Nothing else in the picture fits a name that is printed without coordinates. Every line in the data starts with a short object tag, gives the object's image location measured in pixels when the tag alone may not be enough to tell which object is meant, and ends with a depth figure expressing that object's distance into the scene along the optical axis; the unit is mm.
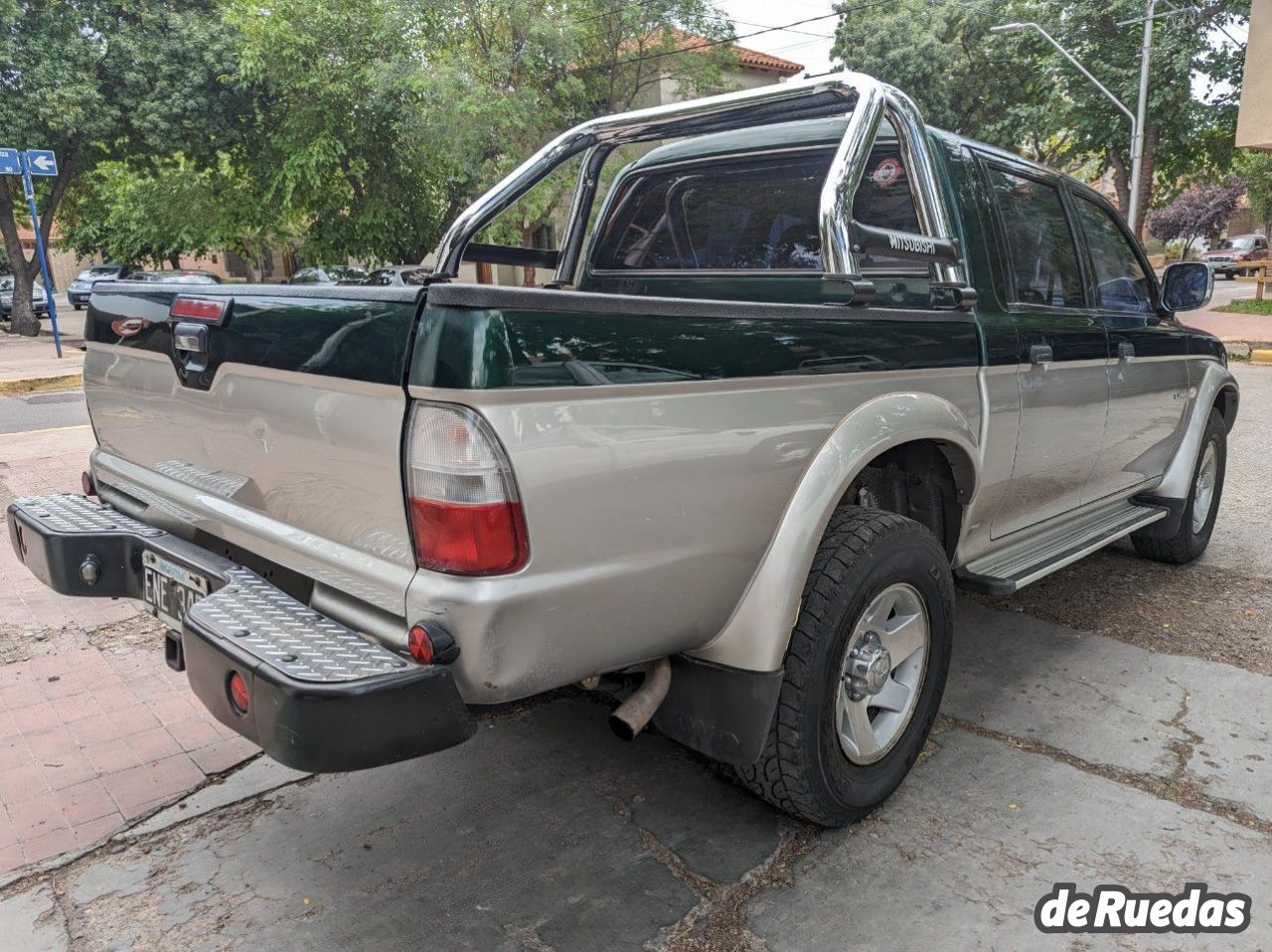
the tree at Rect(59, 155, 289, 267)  22422
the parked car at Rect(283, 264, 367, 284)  18973
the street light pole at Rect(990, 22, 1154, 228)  18472
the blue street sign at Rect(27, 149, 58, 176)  13305
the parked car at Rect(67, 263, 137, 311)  29922
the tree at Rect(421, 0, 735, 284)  18688
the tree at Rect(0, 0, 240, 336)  17719
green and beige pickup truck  1839
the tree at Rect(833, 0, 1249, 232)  20438
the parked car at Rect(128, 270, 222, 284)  22369
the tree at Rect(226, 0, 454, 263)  19266
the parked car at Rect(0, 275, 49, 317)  26703
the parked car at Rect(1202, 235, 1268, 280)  43281
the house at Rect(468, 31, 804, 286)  21719
